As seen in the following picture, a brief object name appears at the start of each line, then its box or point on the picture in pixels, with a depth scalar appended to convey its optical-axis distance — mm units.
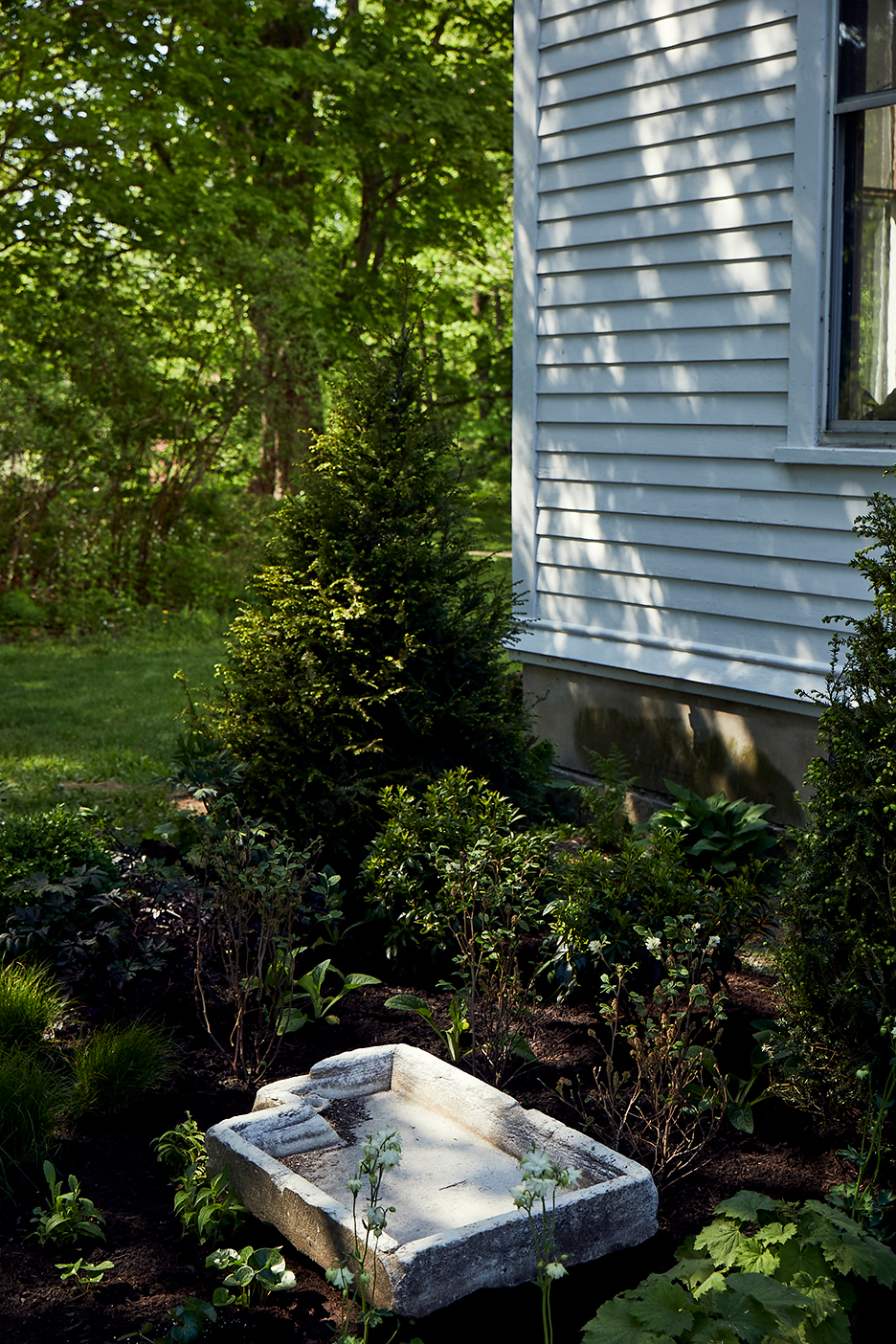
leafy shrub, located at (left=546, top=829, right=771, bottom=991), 3604
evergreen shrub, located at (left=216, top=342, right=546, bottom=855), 4582
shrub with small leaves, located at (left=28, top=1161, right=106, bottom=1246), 2604
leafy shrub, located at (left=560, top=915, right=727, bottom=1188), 2947
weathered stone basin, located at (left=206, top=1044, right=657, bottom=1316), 2383
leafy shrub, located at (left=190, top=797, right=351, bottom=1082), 3529
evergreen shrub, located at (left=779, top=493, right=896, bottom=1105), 2838
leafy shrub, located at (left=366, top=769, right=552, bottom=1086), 3453
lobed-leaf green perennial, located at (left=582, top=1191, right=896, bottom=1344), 2096
